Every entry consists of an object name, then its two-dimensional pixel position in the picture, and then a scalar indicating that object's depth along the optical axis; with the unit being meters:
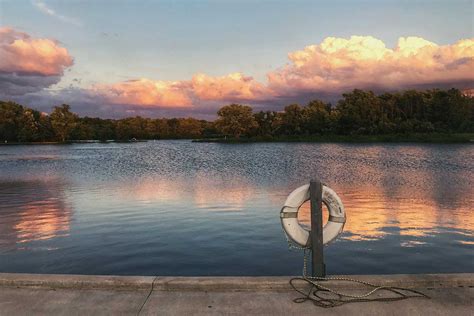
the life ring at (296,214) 6.52
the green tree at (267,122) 136.00
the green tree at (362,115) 115.88
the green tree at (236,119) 131.12
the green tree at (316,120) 124.80
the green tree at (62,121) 144.12
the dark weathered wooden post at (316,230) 6.29
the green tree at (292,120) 131.75
